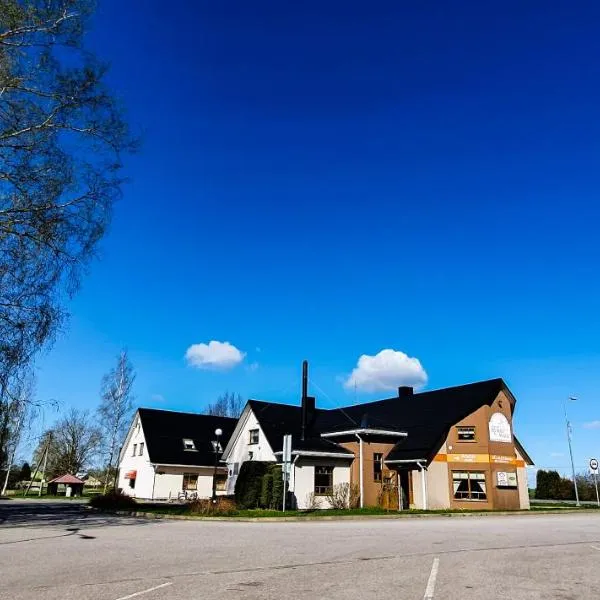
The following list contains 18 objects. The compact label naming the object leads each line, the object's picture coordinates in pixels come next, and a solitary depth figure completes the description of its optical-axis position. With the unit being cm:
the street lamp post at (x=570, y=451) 4000
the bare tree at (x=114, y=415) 4534
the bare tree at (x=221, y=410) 8356
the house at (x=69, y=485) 4841
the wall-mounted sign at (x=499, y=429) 3116
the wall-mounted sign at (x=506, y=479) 3008
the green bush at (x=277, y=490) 2625
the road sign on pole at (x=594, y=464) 3403
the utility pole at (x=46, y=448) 5734
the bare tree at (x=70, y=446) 6244
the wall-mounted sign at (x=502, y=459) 3041
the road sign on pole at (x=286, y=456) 2314
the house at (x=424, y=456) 2962
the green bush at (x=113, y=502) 2635
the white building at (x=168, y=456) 3984
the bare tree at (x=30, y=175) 1258
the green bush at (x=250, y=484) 2745
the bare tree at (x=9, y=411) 1425
